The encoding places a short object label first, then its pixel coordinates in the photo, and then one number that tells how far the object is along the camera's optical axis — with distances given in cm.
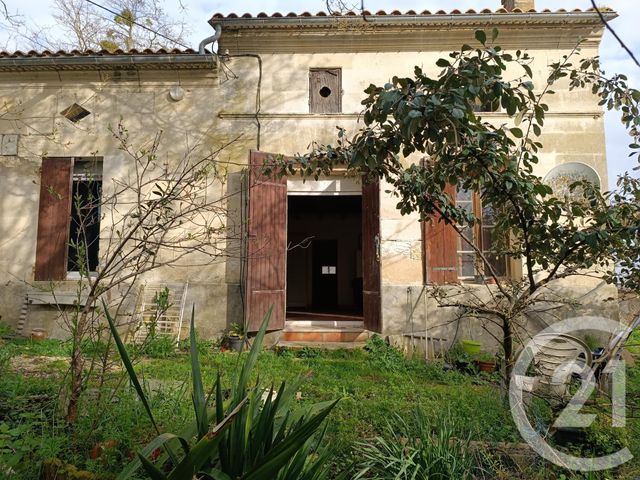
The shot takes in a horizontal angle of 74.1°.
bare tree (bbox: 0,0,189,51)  1078
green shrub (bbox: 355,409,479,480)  226
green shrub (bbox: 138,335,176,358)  553
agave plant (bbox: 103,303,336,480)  148
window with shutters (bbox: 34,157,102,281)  654
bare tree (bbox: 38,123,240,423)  630
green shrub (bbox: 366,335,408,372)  535
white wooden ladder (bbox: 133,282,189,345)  626
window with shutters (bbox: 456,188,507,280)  645
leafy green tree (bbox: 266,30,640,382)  197
